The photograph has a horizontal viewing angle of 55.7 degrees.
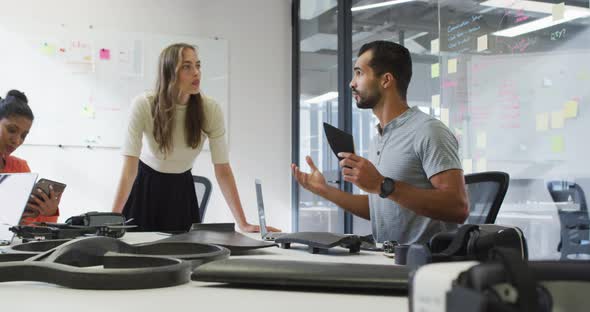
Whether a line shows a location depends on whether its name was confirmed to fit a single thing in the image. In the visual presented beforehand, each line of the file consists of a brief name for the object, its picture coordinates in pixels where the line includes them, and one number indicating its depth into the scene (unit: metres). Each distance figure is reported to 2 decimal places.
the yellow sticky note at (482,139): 2.88
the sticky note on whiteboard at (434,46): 3.30
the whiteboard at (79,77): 4.16
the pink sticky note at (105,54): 4.38
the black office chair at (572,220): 2.36
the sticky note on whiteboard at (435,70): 3.28
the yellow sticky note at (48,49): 4.22
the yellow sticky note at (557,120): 2.43
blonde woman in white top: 2.44
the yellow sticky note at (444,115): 3.17
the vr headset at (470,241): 0.73
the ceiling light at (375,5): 3.83
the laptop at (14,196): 1.39
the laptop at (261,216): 1.58
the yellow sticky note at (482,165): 2.89
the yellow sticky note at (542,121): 2.51
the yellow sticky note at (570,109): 2.37
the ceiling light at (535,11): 2.38
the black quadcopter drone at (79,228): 1.35
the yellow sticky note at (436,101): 3.26
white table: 0.59
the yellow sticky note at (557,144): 2.44
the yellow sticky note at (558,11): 2.44
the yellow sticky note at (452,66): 3.11
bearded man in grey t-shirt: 1.67
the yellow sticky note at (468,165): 2.98
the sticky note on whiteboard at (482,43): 2.88
